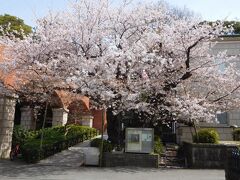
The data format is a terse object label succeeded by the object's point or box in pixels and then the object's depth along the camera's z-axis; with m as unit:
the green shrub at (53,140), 10.59
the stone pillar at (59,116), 16.47
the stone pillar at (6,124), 11.09
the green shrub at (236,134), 13.00
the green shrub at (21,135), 12.34
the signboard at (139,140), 10.20
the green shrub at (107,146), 10.44
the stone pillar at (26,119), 16.32
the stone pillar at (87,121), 20.22
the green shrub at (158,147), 11.16
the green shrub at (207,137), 10.69
